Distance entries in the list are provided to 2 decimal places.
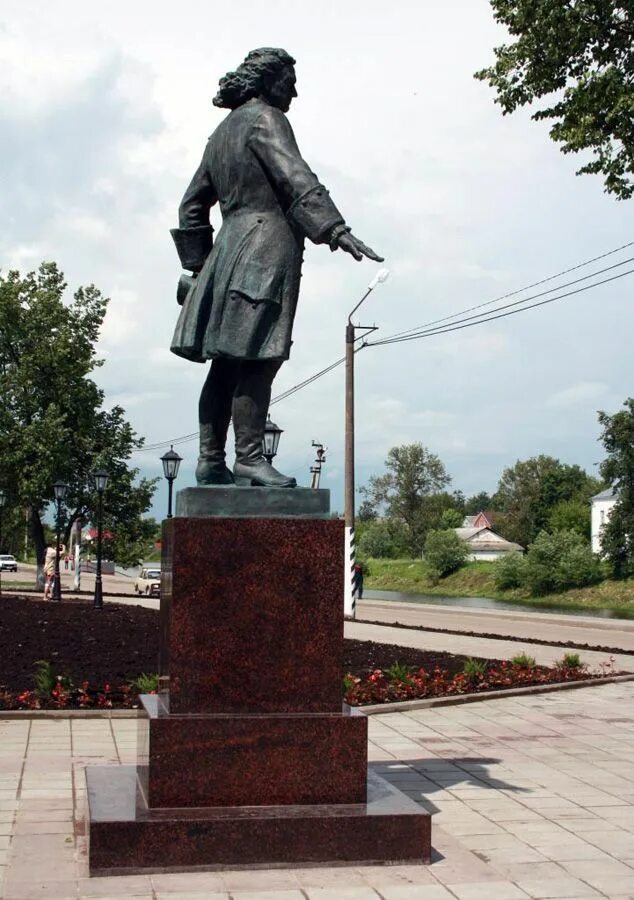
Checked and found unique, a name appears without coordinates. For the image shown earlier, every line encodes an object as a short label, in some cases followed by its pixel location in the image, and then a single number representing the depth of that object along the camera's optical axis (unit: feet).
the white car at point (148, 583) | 130.52
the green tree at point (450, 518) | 287.69
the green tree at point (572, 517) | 265.34
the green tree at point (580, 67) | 53.06
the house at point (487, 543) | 317.42
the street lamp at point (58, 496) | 90.58
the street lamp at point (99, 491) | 76.64
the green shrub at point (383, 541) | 270.46
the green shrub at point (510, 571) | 160.15
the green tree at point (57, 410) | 117.29
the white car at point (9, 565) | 229.37
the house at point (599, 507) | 264.72
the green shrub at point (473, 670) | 39.52
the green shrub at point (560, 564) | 152.35
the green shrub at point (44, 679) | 33.35
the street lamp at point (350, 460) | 82.84
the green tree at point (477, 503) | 525.14
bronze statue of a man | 18.99
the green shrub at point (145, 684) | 33.30
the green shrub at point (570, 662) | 43.93
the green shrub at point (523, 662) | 42.83
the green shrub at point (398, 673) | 37.81
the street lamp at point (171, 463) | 64.12
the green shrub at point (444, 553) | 184.44
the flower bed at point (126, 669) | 33.63
